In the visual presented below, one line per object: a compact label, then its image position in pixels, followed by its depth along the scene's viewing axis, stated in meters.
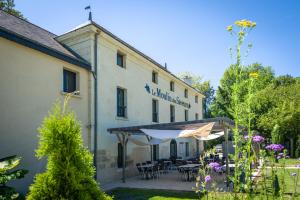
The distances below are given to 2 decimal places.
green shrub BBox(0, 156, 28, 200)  5.64
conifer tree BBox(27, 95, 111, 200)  4.15
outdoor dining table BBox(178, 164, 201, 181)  12.88
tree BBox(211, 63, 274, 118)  40.78
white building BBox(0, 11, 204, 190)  9.36
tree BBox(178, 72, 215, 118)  52.62
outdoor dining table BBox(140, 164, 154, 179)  13.86
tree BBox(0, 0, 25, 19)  19.98
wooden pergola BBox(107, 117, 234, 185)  11.25
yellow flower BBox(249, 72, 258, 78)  3.11
